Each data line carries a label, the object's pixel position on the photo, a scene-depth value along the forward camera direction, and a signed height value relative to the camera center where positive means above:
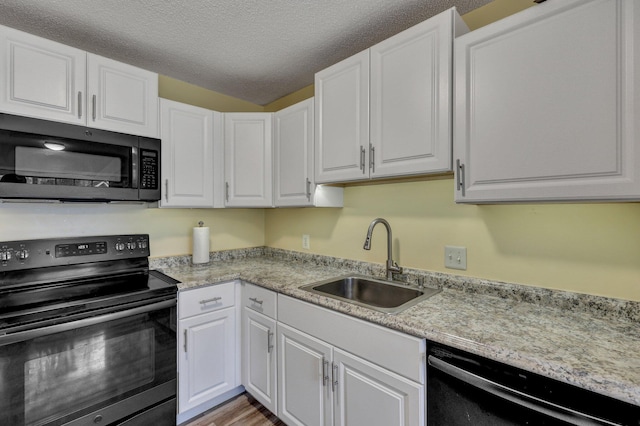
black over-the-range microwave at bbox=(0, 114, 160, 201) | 1.43 +0.28
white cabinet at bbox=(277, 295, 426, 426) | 1.14 -0.72
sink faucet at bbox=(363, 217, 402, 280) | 1.75 -0.27
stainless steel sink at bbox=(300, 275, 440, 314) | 1.62 -0.45
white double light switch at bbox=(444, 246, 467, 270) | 1.55 -0.24
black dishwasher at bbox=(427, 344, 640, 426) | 0.77 -0.54
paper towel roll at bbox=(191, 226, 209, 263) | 2.28 -0.24
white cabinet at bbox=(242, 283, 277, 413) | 1.78 -0.84
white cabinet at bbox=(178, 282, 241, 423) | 1.77 -0.86
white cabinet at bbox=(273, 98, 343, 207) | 1.99 +0.37
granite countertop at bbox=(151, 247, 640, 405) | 0.81 -0.42
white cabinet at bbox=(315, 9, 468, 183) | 1.32 +0.55
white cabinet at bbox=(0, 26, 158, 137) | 1.43 +0.70
